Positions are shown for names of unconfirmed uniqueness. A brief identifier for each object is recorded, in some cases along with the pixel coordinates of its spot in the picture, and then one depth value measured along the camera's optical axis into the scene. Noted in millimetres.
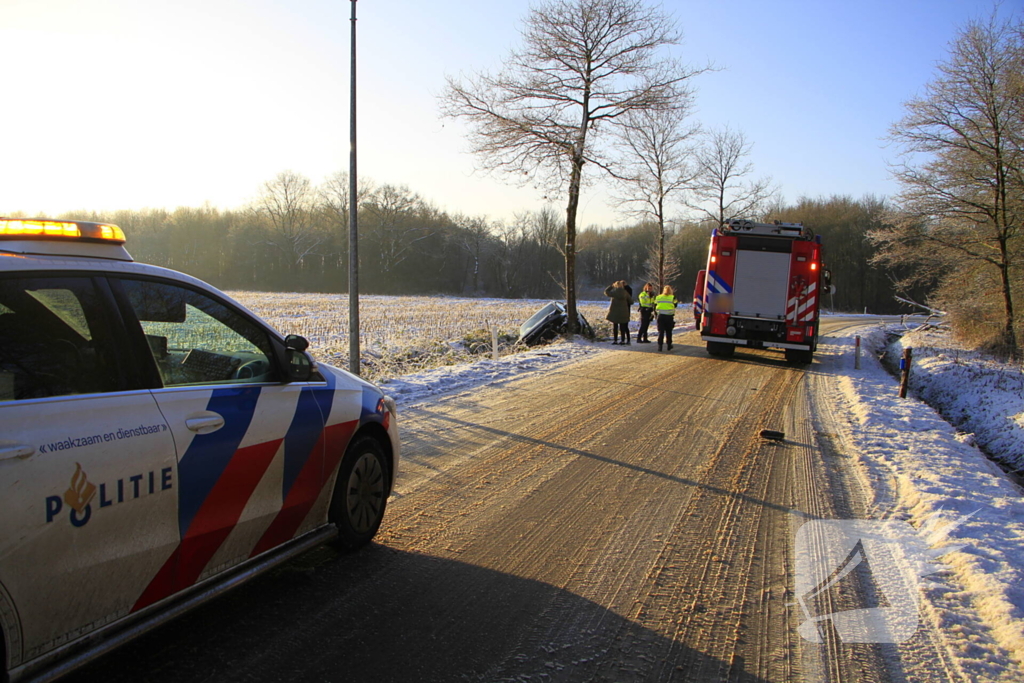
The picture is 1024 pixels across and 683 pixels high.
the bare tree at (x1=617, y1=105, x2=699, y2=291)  25906
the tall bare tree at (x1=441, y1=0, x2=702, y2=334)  17531
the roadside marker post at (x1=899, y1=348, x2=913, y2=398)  10991
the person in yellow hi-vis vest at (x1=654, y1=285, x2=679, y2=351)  16641
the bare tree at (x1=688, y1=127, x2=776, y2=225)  31078
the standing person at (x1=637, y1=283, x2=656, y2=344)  18859
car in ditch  19266
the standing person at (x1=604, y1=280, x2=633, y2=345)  17533
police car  2229
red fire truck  14938
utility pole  10953
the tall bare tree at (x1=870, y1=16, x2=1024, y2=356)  18219
